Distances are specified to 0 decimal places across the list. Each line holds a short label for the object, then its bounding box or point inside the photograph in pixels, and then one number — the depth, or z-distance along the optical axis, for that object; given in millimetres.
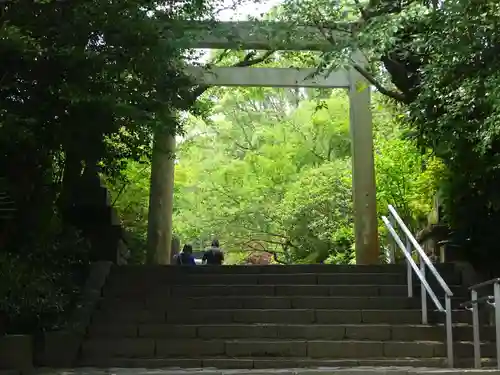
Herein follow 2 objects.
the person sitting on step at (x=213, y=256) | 12195
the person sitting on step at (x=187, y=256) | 12000
